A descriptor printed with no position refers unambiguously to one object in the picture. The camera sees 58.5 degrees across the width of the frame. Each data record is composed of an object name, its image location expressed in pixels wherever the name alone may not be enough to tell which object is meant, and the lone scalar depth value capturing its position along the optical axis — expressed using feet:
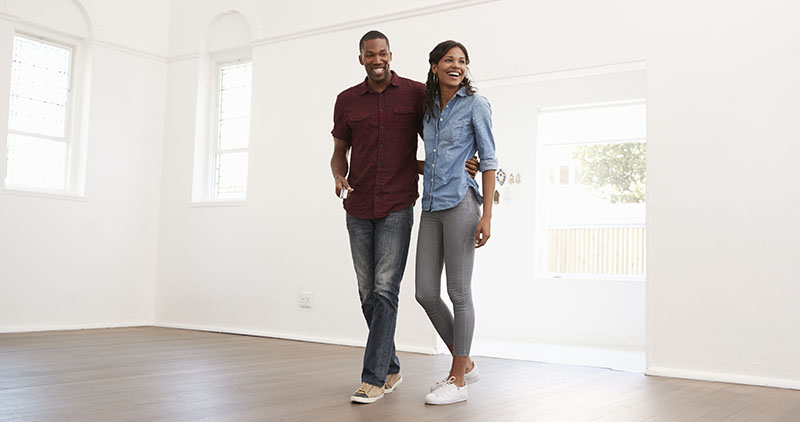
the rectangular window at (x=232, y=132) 19.30
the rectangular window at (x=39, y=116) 17.52
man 8.84
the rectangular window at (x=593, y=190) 19.54
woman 8.82
